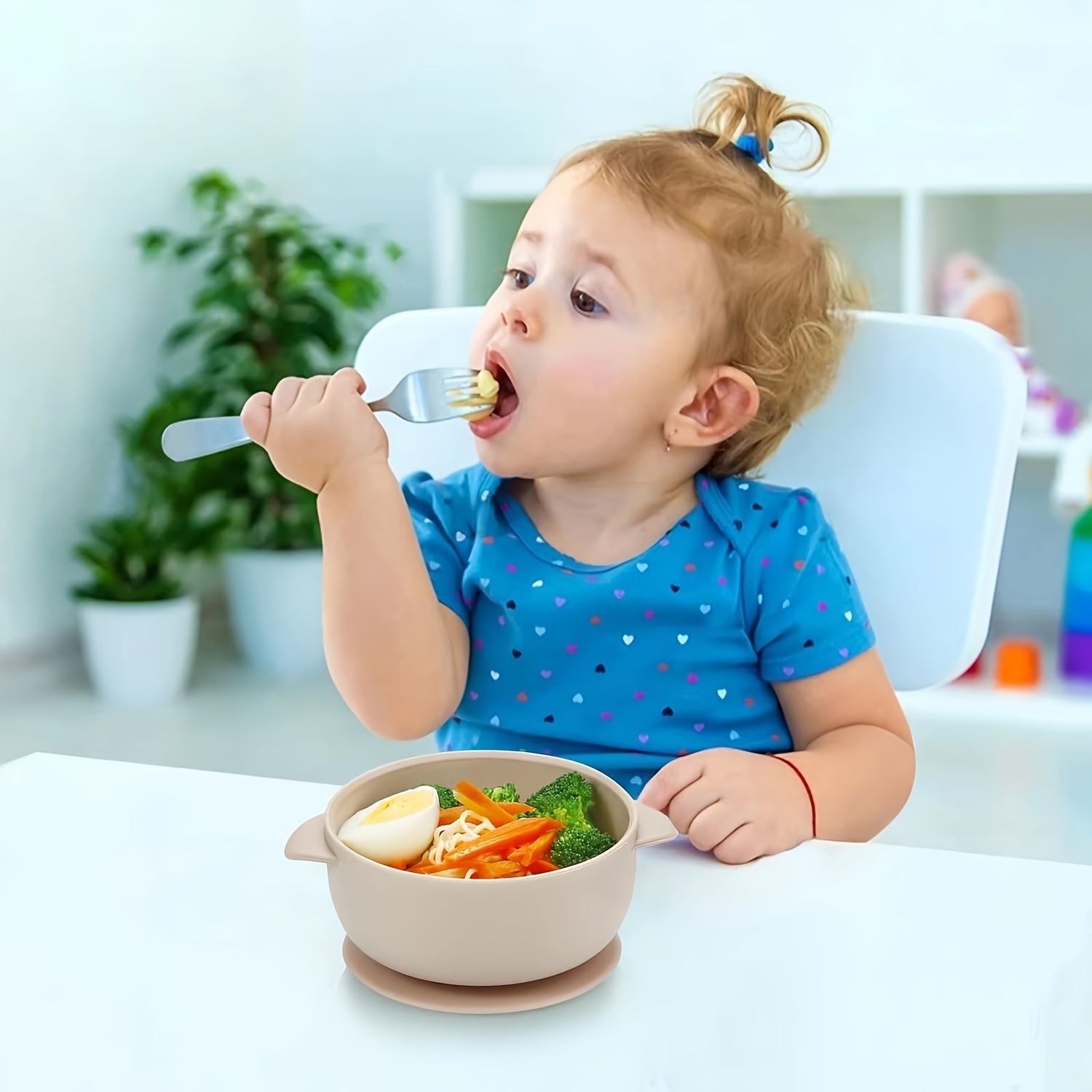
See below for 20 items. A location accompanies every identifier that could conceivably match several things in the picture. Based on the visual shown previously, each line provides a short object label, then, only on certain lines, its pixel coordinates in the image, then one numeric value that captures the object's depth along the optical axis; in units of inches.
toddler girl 36.3
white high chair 36.5
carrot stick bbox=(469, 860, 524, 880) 21.0
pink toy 109.0
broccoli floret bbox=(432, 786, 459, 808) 23.7
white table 18.1
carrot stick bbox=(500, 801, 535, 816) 23.5
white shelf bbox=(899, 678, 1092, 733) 103.7
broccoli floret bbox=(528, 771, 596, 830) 22.9
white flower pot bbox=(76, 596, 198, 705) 109.2
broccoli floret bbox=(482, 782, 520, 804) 24.3
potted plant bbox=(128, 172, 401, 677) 116.3
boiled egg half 21.3
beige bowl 19.5
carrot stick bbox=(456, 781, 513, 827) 23.0
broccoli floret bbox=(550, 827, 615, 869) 21.4
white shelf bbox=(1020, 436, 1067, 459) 108.0
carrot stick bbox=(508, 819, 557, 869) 21.3
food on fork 35.7
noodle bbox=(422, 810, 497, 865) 21.8
